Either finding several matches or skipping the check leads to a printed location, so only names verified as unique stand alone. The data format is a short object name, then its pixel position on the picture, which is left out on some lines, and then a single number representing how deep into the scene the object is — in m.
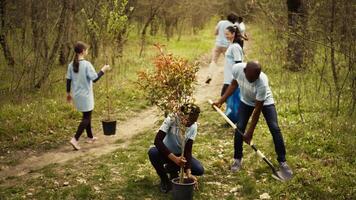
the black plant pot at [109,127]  8.60
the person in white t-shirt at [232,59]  8.33
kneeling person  5.43
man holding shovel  6.07
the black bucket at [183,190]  5.32
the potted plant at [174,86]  5.29
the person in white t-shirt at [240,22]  12.22
